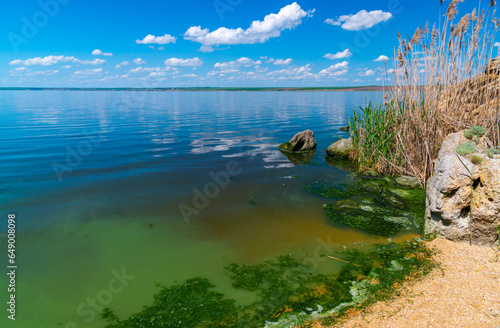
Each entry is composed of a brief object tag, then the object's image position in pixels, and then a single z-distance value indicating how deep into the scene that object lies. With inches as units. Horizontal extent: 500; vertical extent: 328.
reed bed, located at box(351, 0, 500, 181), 293.4
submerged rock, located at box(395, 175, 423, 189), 353.2
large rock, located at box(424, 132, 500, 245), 202.2
